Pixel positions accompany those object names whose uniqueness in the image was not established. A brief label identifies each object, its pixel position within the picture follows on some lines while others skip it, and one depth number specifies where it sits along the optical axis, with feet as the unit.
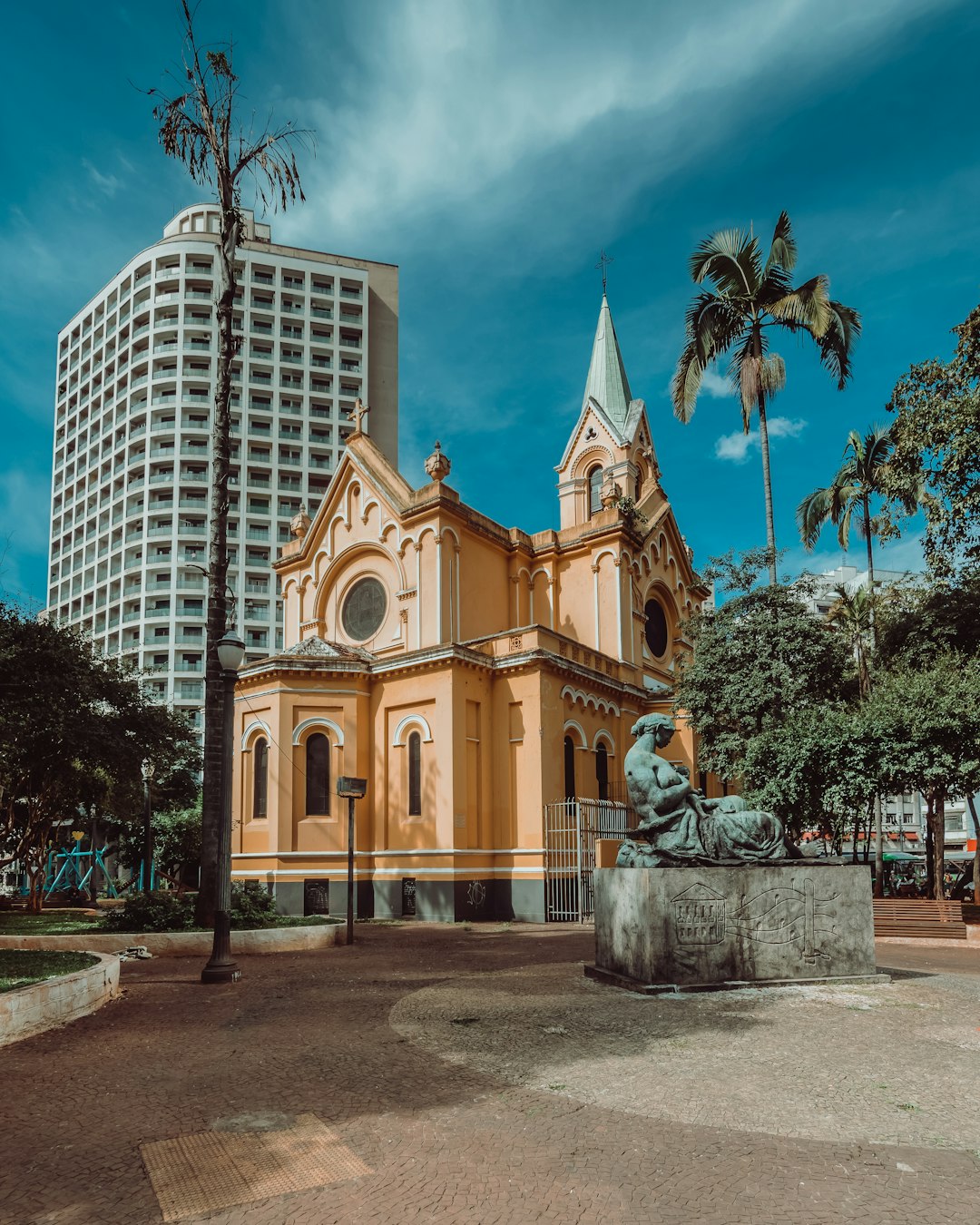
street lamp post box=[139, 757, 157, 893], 85.71
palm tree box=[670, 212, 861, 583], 79.05
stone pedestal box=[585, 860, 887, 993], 32.48
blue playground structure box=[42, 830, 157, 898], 132.53
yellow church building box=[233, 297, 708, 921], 80.07
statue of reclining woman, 34.35
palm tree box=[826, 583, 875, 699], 88.79
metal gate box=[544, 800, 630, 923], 77.66
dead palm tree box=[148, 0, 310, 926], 57.62
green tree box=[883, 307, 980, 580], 62.54
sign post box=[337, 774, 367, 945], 57.41
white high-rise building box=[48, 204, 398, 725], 236.43
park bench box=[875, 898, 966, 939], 56.34
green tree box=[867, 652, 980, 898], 58.29
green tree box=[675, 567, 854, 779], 72.95
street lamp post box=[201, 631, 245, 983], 39.22
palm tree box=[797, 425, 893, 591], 98.73
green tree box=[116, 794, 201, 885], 130.62
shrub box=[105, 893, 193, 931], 51.72
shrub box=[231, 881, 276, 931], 55.67
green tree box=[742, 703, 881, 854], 61.41
